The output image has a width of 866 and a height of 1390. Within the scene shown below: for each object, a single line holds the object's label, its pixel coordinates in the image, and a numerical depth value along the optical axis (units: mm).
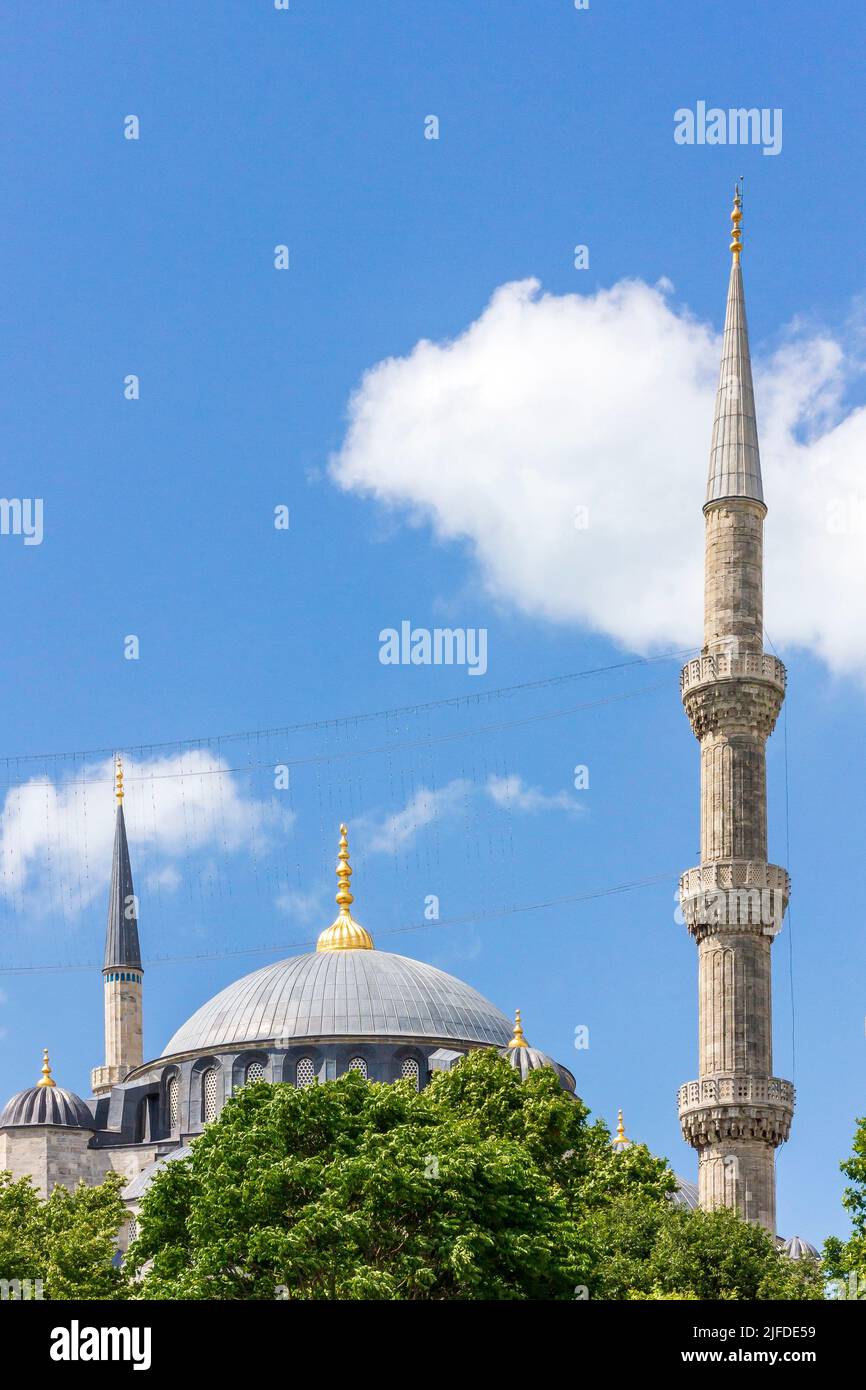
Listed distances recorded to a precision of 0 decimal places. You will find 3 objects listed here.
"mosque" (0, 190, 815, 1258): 50250
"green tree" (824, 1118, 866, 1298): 35562
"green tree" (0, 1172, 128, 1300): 41375
